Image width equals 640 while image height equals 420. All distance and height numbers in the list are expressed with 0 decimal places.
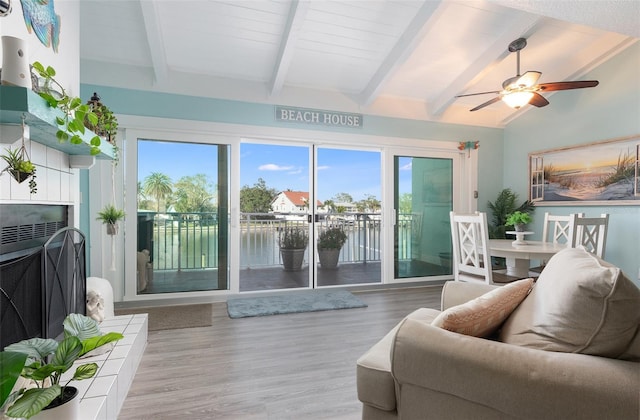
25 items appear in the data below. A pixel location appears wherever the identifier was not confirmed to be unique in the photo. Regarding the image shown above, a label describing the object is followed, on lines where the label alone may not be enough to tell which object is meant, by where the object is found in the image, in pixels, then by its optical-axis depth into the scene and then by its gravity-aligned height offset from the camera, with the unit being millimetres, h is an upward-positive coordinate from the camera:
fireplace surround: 1339 -328
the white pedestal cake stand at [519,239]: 2965 -299
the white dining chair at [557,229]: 3353 -231
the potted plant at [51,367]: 894 -527
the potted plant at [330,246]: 5168 -632
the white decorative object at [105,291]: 2356 -655
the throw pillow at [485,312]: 1113 -399
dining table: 2576 -367
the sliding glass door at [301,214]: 5086 -84
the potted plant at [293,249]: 5098 -677
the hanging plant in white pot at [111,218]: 2660 -77
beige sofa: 833 -511
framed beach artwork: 3312 +433
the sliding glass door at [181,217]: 3387 -90
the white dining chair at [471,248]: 2678 -367
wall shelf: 1091 +376
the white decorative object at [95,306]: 2242 -725
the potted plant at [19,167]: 1237 +173
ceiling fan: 2621 +1082
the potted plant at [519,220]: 2934 -107
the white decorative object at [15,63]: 1208 +599
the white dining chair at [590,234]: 2639 -225
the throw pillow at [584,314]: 874 -325
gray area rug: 3151 -1069
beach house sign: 3752 +1187
